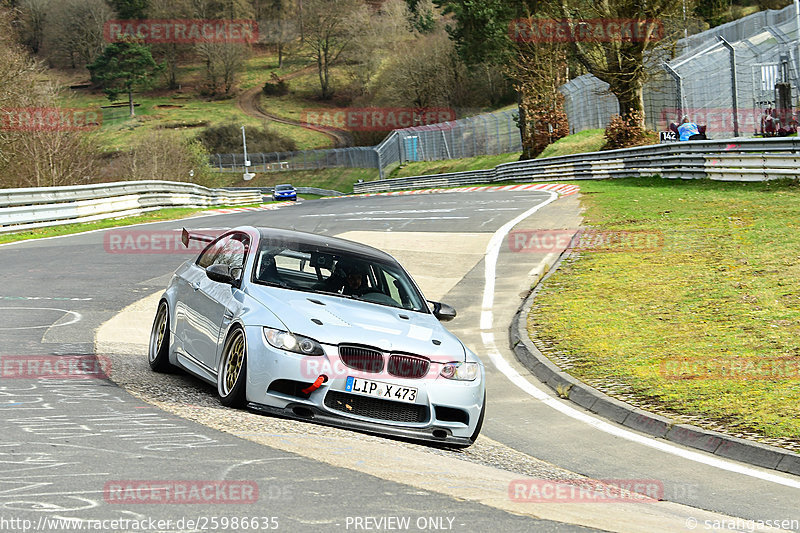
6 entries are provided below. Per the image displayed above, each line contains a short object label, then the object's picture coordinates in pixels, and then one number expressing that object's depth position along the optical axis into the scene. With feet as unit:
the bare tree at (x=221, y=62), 465.47
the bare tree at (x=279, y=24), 528.22
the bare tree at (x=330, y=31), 463.83
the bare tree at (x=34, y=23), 483.51
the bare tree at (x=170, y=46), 479.82
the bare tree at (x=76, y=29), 471.62
